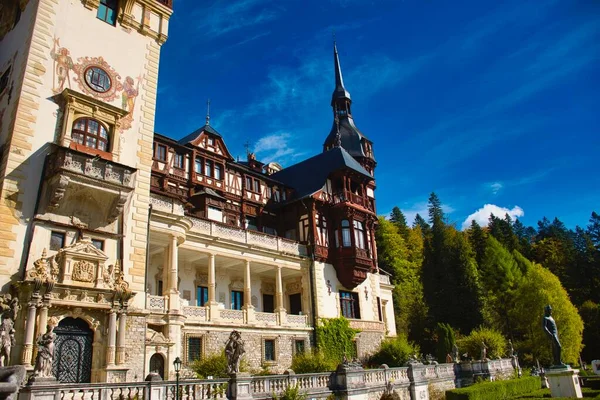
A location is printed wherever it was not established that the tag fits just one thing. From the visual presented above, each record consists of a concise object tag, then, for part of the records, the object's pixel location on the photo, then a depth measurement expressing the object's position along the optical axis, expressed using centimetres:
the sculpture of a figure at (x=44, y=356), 1252
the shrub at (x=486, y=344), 3578
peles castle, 1781
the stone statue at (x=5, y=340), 1358
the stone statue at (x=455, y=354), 3129
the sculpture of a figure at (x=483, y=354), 3085
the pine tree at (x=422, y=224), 8788
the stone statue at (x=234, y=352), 1598
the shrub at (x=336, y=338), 3156
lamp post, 1382
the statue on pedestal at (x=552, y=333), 2086
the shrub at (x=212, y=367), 2153
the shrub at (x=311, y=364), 2394
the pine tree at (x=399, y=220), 8138
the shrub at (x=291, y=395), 1678
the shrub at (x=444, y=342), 3928
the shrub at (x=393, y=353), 3206
